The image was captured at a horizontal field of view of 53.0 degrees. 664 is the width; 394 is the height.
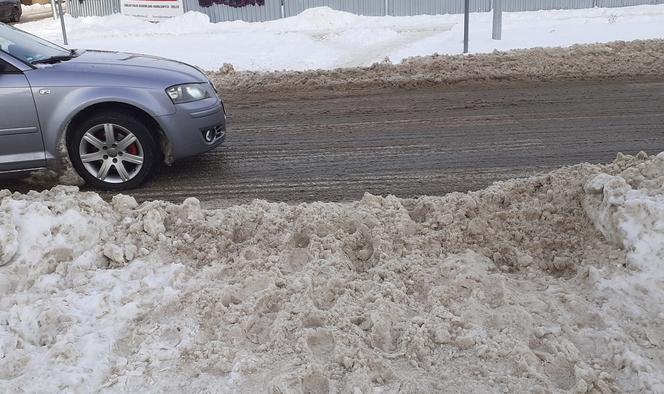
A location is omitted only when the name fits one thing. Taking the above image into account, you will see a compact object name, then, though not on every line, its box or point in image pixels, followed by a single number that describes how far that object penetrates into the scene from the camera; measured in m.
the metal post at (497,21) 14.55
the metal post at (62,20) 15.92
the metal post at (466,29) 13.38
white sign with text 20.88
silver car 6.18
